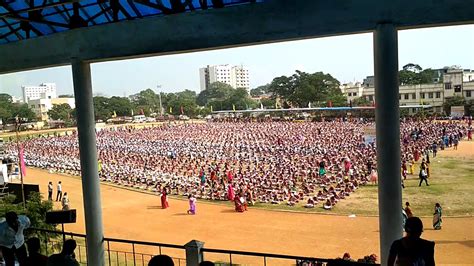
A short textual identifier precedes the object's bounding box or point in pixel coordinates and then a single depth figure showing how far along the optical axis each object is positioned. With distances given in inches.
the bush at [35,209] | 435.5
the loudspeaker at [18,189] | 626.8
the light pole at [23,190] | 587.1
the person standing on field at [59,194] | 843.4
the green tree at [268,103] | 3543.6
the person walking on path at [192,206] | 669.3
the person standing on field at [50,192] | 814.5
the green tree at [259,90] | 5592.0
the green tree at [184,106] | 3408.0
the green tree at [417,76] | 2583.7
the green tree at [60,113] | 3178.2
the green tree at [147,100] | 3895.7
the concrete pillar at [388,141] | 157.2
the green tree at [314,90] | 2979.8
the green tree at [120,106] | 3469.5
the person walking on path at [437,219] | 505.0
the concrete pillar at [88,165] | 218.2
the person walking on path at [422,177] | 772.6
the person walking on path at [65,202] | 701.7
